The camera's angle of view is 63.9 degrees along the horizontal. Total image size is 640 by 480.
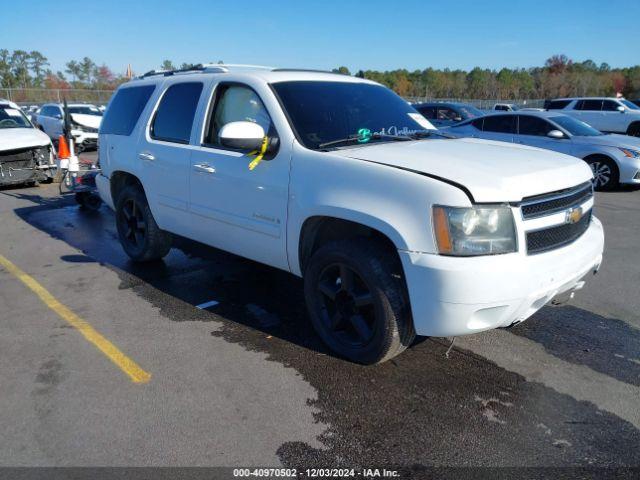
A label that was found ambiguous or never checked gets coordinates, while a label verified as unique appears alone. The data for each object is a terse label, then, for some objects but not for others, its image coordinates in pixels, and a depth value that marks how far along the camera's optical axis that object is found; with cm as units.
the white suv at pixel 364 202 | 284
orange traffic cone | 850
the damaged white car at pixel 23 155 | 1022
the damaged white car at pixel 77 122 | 1656
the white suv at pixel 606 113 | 1884
